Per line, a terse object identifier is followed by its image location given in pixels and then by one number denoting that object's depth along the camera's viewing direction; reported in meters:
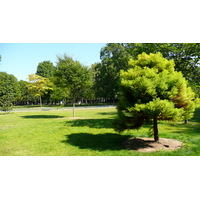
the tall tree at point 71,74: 17.69
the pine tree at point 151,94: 5.96
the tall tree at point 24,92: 47.65
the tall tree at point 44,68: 46.56
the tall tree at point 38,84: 39.59
